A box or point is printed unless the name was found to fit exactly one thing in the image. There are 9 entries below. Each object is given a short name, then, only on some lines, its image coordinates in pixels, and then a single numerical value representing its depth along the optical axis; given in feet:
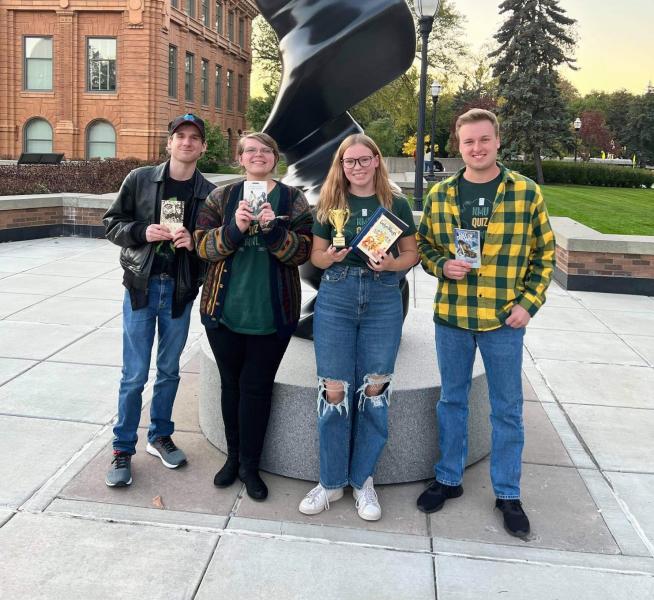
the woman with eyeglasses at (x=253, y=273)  10.84
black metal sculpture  15.20
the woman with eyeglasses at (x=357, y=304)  10.63
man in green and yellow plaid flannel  10.51
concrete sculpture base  12.83
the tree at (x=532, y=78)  126.82
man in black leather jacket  11.62
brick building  111.24
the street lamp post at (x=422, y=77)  42.57
